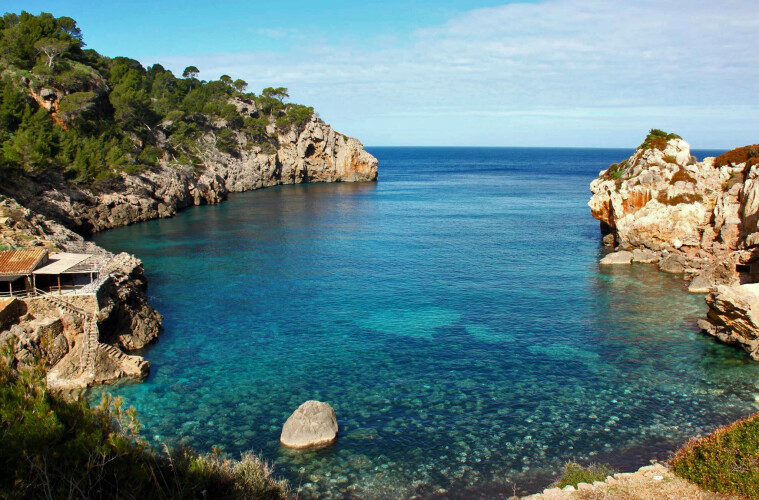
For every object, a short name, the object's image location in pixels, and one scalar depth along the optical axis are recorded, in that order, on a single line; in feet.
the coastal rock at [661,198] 195.11
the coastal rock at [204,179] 245.24
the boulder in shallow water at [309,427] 84.53
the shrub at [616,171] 226.58
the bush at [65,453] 43.37
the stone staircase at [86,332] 105.81
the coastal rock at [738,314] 114.32
